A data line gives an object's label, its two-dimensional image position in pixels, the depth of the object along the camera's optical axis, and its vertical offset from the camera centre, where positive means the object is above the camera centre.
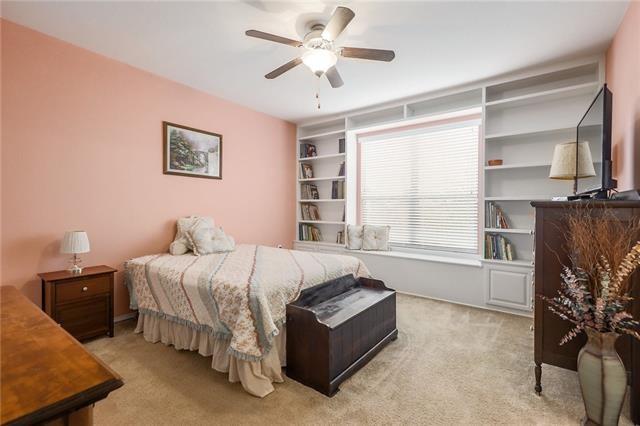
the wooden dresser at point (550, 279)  1.80 -0.44
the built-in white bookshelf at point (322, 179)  4.96 +0.49
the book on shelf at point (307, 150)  5.14 +1.01
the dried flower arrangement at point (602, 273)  1.47 -0.33
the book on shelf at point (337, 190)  4.78 +0.30
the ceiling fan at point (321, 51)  2.03 +1.14
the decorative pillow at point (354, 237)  4.50 -0.42
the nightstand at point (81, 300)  2.36 -0.75
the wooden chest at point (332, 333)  1.89 -0.86
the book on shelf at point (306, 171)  5.16 +0.66
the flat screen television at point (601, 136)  1.98 +0.51
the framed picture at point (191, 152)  3.43 +0.70
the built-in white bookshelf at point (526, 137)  3.11 +0.81
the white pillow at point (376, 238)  4.37 -0.43
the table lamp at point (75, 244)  2.47 -0.29
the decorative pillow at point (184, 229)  3.21 -0.23
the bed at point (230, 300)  1.88 -0.66
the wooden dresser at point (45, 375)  0.68 -0.44
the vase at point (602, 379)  1.46 -0.85
